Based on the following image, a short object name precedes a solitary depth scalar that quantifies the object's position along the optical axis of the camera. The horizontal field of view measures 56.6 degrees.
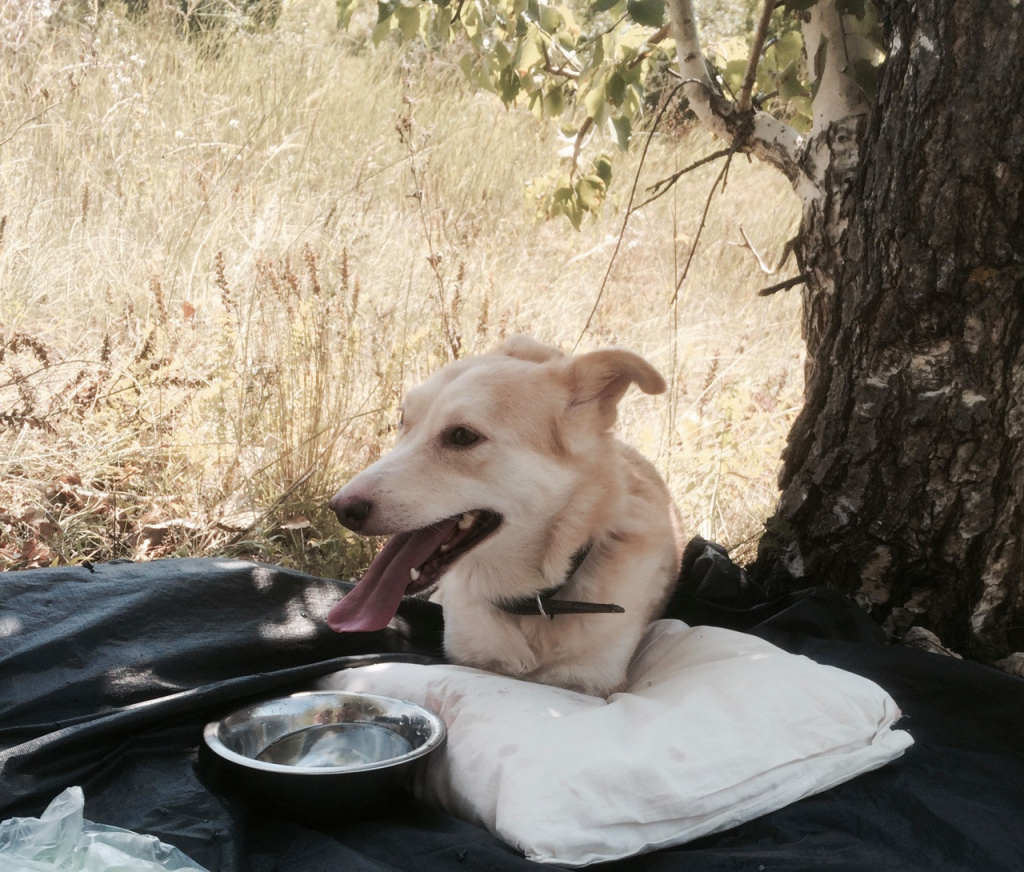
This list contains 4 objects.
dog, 2.21
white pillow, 1.69
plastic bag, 1.49
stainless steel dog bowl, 1.73
